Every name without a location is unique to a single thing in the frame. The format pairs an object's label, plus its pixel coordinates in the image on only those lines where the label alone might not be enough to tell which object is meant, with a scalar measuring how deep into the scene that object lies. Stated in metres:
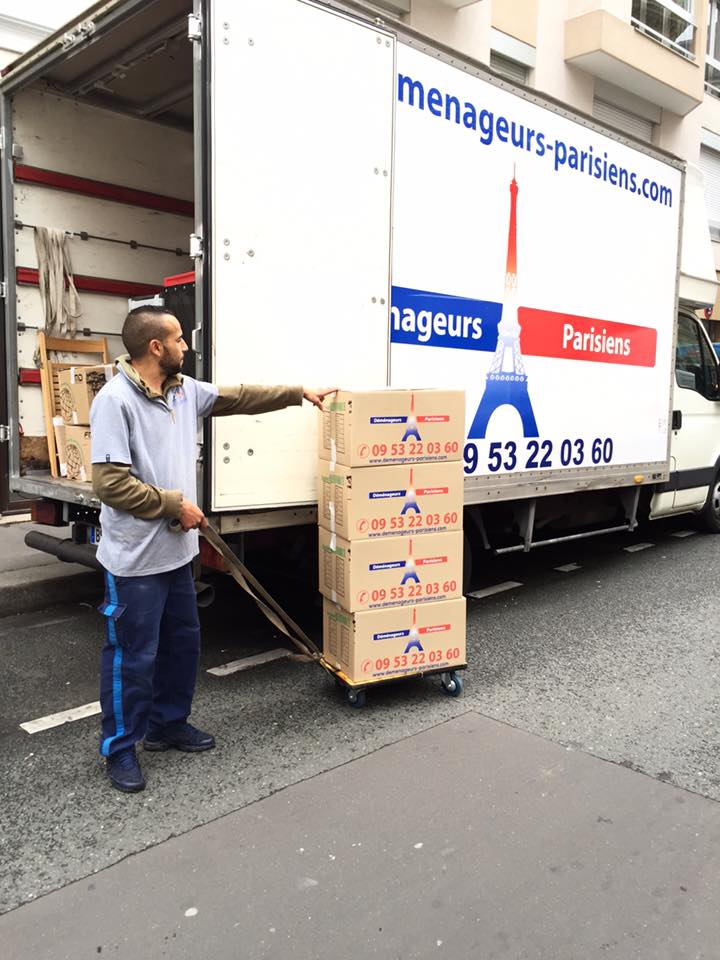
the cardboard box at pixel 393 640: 3.84
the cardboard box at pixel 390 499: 3.78
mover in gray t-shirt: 3.04
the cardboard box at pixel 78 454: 4.69
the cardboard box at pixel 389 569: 3.81
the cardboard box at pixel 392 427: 3.75
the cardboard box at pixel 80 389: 4.52
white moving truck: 3.82
